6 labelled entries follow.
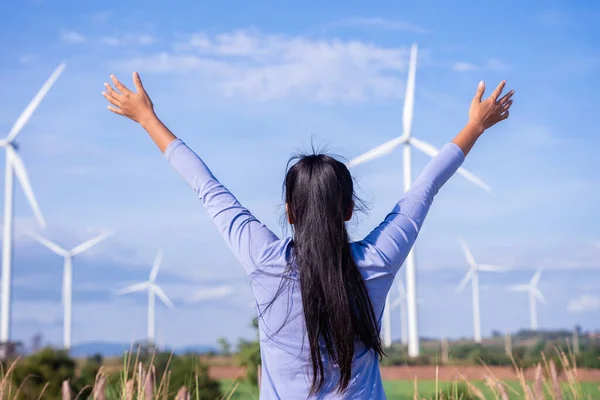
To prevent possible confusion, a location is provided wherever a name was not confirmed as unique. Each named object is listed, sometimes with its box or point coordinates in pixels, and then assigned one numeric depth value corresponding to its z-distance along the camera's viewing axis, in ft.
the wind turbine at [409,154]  121.90
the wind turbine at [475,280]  160.66
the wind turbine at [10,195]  117.50
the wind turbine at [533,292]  166.71
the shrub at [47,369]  68.14
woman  10.28
